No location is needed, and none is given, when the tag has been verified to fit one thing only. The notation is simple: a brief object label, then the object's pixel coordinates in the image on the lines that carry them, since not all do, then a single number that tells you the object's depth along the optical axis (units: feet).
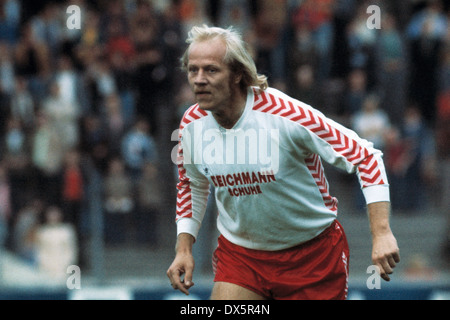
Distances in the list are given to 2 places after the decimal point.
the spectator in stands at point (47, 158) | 65.10
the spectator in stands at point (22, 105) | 73.61
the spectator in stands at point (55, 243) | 63.36
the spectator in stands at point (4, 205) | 62.80
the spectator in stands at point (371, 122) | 71.48
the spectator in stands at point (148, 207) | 65.67
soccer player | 30.58
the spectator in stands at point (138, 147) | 69.57
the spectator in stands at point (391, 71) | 77.25
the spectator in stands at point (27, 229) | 62.95
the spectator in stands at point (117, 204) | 64.08
